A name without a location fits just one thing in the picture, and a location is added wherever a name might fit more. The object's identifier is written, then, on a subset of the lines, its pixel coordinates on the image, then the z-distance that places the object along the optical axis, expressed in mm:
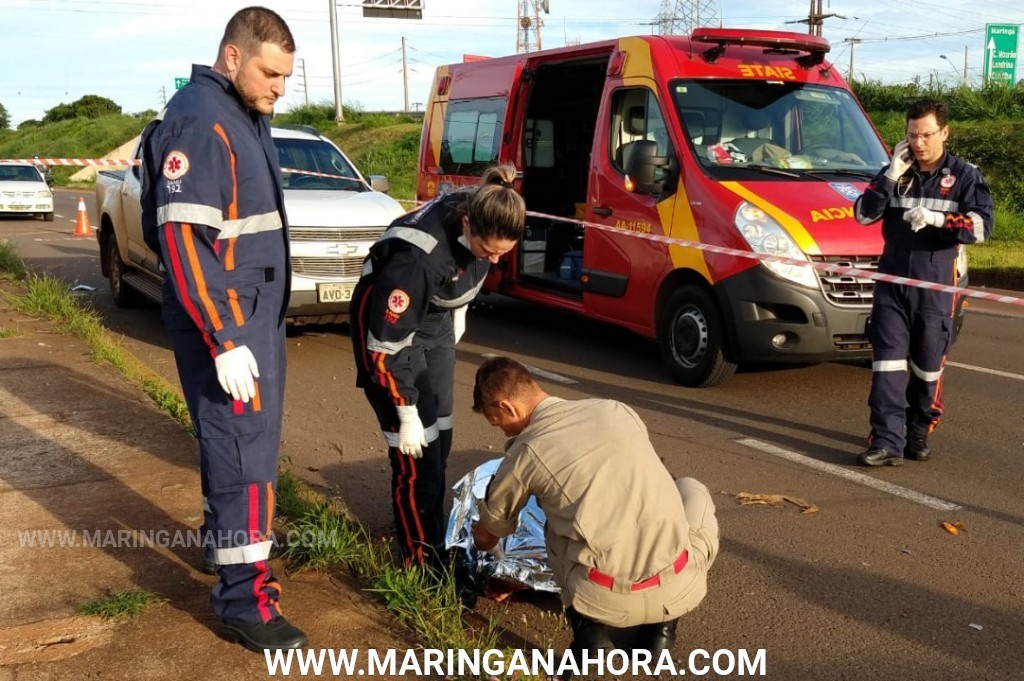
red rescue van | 6398
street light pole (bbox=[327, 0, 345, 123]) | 35438
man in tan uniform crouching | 2992
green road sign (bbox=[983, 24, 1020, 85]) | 25250
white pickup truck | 7977
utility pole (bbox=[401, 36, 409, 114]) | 69250
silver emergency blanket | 3646
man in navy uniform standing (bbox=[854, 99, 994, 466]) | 5258
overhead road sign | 36781
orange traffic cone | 18469
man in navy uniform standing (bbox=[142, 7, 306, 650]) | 3053
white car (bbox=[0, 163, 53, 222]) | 21938
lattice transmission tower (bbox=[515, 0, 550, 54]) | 49688
